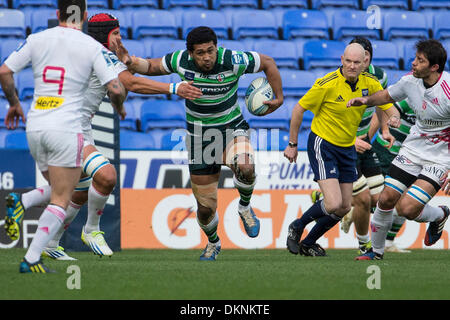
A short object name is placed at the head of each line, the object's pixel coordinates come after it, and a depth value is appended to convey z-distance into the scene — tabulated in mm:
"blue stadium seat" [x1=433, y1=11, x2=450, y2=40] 16203
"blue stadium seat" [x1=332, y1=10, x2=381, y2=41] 15945
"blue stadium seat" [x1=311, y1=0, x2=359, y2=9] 16484
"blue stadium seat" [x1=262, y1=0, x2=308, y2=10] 16219
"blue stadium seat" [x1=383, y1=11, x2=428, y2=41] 16297
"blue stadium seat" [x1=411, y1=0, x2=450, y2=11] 17016
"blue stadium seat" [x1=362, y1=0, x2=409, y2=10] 16719
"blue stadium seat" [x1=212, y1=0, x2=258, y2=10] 15987
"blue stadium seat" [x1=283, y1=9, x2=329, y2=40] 15797
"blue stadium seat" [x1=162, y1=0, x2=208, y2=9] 15789
